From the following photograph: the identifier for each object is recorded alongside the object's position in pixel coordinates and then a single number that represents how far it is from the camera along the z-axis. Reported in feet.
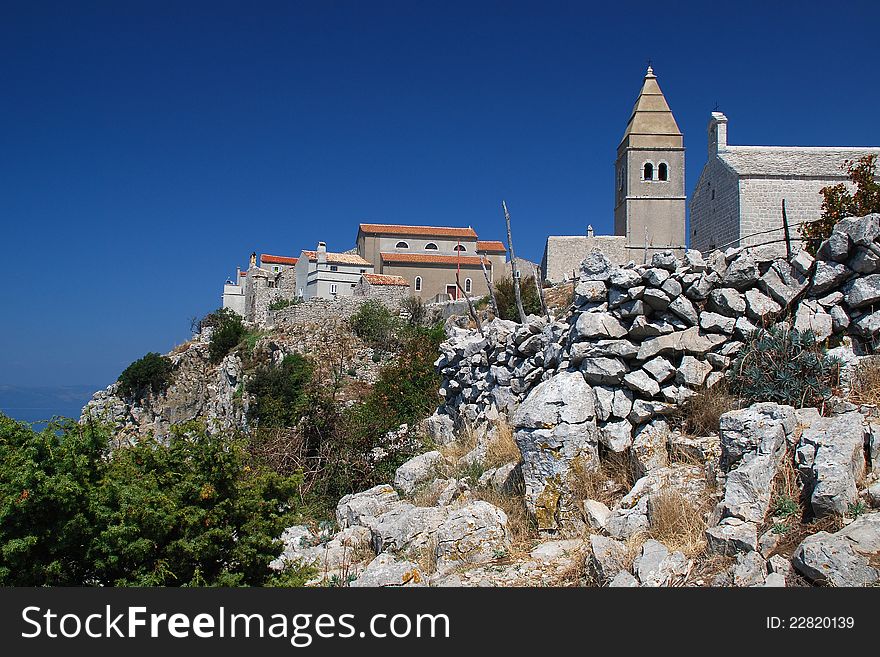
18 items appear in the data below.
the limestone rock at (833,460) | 15.20
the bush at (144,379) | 106.93
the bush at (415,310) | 99.96
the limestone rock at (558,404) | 21.50
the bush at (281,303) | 121.78
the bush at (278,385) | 68.58
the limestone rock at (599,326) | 23.81
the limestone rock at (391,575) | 17.72
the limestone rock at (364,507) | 25.36
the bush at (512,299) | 74.13
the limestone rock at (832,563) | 12.84
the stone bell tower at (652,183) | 107.96
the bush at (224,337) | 106.73
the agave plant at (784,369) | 20.12
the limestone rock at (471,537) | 18.56
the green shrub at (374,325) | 90.33
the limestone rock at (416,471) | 27.78
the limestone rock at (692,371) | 22.20
